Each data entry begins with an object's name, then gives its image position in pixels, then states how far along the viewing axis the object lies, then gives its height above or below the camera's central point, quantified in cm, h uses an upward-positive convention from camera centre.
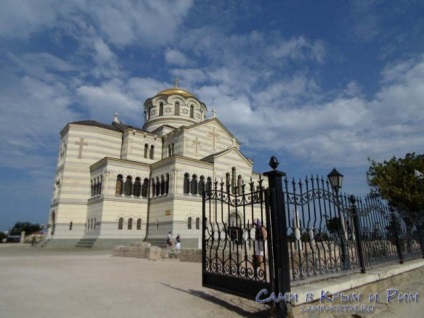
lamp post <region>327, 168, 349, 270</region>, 629 +74
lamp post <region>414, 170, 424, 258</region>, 1015 +13
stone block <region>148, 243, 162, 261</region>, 1664 -107
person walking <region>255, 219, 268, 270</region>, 552 -11
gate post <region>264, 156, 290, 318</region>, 457 -3
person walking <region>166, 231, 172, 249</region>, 2264 -57
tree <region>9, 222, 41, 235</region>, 6656 +196
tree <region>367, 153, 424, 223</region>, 2236 +418
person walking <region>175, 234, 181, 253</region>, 1931 -72
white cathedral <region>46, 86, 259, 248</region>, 2547 +516
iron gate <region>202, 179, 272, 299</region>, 508 -65
